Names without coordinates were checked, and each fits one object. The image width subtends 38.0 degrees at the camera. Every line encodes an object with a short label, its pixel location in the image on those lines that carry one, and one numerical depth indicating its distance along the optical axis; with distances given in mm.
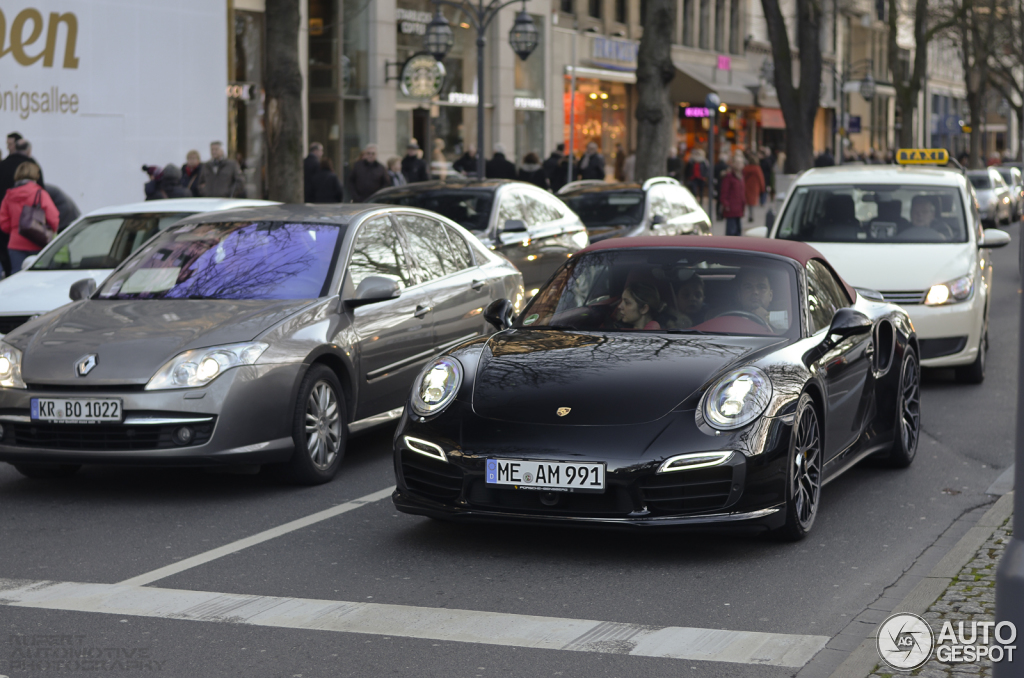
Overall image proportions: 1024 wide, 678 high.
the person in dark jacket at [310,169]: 22469
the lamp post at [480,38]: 24141
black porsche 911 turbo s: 5973
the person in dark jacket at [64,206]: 16062
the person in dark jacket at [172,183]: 16953
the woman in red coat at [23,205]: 14688
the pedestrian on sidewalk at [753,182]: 30188
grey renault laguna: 7305
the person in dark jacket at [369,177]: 21516
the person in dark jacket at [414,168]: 23859
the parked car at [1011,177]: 49375
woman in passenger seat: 7020
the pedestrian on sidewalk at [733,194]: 26875
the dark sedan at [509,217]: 14336
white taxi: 11242
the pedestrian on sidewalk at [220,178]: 19172
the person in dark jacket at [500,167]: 25016
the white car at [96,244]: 11562
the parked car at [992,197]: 42500
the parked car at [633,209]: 17719
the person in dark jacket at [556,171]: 28219
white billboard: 19031
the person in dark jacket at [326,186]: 21719
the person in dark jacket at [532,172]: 25000
